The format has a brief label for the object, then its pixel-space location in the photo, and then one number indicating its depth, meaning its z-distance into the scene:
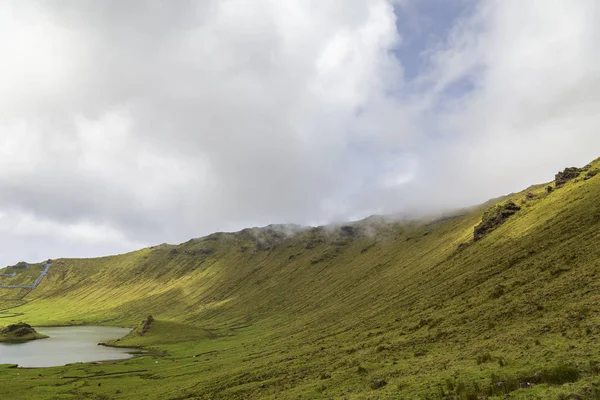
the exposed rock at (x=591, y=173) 132.43
